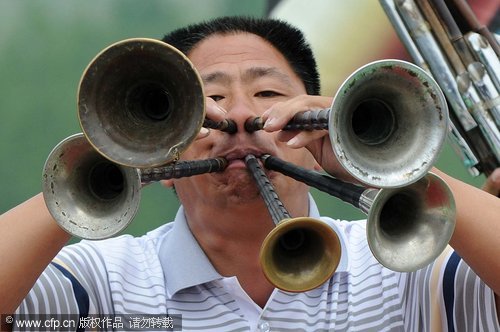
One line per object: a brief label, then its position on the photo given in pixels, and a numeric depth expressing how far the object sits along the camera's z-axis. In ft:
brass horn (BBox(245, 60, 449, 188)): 18.99
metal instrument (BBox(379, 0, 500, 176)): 21.26
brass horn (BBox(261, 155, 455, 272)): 19.04
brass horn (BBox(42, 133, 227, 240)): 19.16
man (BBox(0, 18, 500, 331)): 19.39
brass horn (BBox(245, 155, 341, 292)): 19.03
